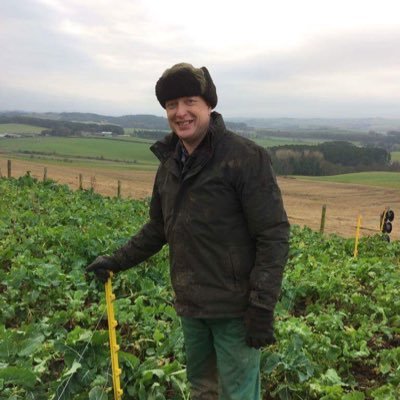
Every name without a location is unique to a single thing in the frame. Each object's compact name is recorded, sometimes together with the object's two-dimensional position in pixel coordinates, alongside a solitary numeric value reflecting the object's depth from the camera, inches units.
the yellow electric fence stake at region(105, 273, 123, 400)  129.0
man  96.4
